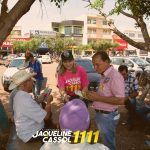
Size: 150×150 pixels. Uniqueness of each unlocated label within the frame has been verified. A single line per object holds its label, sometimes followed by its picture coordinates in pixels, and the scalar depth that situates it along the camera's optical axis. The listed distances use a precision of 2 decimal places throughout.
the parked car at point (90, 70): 6.89
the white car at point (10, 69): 8.63
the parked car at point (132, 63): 11.74
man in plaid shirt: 4.35
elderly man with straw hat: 2.24
